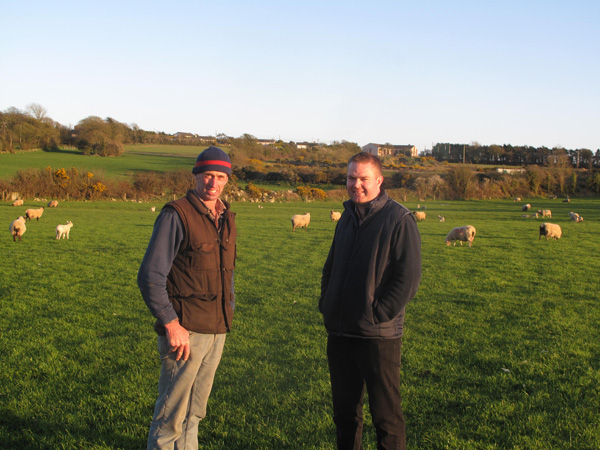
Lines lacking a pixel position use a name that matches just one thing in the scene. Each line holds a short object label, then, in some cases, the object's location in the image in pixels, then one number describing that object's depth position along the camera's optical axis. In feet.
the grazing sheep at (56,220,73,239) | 66.92
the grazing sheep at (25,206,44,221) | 92.17
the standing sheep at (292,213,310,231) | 87.28
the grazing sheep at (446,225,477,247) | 66.64
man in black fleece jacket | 11.32
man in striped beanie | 10.79
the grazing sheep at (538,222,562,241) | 74.28
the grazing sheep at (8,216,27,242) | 62.90
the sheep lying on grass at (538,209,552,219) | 123.65
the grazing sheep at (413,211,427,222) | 113.64
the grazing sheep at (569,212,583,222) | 114.63
